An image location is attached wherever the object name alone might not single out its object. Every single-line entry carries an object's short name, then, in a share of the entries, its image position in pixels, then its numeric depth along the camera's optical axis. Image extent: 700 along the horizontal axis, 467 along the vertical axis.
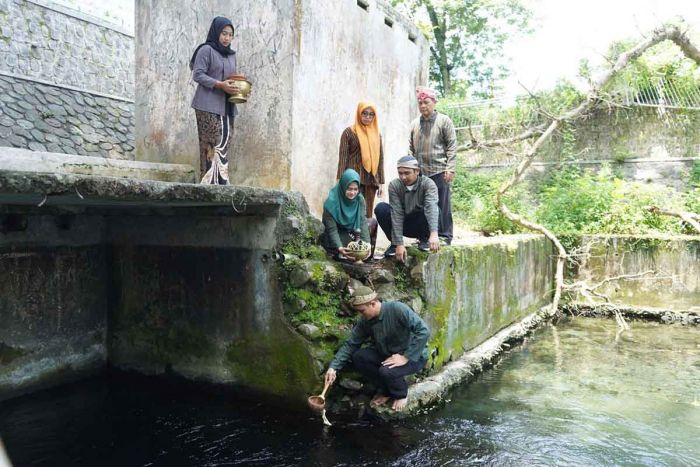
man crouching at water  5.21
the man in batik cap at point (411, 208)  6.36
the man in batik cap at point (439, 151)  7.27
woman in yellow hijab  6.94
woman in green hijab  6.14
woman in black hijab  6.09
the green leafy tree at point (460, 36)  24.30
